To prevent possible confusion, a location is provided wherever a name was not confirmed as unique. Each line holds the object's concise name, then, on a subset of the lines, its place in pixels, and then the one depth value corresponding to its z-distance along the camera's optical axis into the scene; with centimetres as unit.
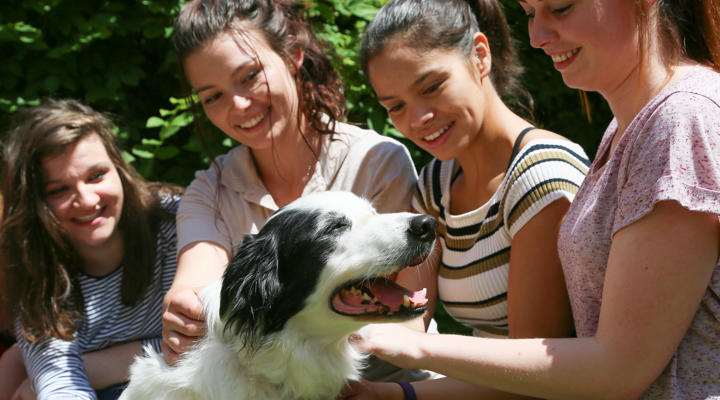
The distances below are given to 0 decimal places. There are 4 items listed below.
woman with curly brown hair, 270
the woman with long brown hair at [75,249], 284
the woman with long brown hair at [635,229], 147
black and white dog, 196
